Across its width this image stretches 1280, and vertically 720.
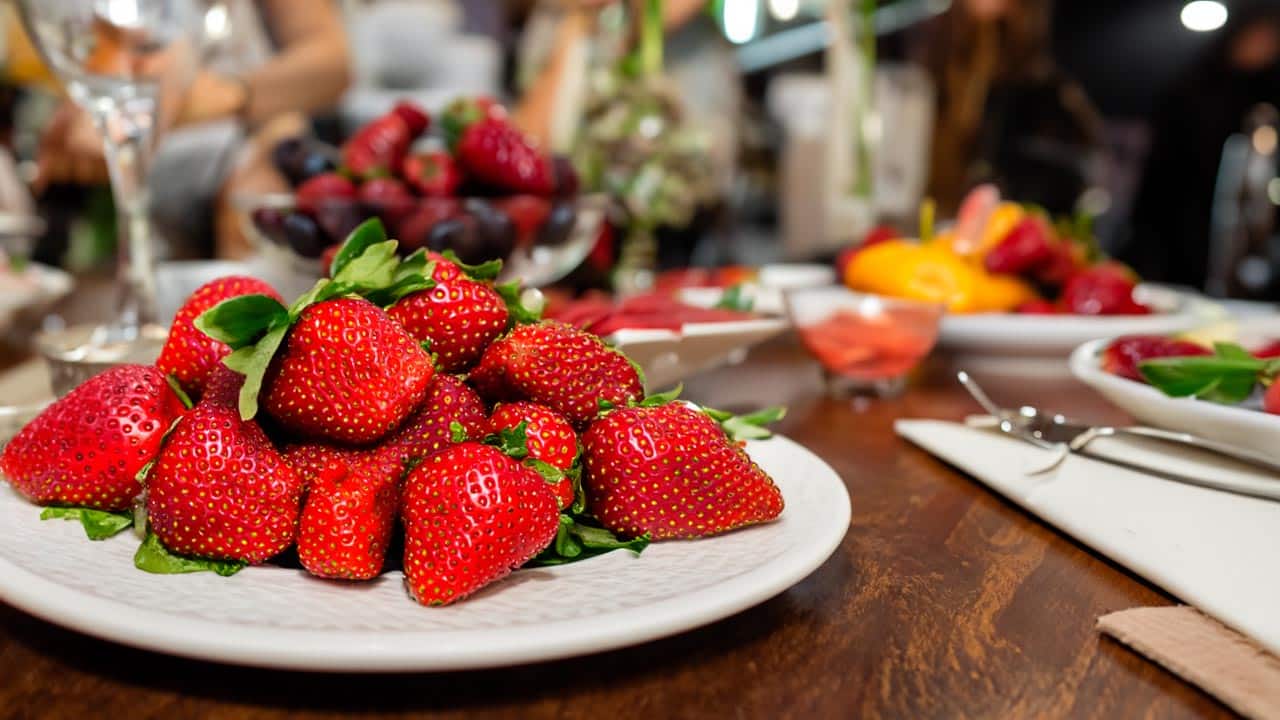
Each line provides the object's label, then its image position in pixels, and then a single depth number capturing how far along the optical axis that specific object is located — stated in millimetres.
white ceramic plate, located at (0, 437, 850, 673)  317
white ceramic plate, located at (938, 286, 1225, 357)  1067
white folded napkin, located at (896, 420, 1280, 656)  408
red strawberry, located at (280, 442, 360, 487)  427
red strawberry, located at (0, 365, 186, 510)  436
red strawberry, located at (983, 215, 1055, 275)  1227
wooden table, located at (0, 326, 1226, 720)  341
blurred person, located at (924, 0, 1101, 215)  3553
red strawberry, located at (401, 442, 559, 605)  368
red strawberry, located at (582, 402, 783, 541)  432
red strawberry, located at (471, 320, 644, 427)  464
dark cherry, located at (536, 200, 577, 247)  1009
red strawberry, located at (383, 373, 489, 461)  438
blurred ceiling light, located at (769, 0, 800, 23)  4160
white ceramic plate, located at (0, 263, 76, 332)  1248
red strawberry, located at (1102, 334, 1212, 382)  702
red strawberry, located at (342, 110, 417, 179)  980
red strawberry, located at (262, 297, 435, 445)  409
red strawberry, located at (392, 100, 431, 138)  1033
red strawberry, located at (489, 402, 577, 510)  434
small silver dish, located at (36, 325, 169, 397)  630
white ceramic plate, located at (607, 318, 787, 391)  697
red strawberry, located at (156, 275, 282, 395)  474
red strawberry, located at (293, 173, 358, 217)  918
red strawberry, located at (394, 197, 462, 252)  881
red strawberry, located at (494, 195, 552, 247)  948
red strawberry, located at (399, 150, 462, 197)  959
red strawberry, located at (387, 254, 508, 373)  474
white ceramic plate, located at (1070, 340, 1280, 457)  566
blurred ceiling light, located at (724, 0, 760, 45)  2875
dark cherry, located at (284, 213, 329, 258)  912
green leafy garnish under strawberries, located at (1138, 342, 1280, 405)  622
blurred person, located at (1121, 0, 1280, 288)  3488
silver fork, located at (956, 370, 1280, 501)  559
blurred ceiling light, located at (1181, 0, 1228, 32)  3674
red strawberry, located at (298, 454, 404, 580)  385
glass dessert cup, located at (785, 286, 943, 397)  905
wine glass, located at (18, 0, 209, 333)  876
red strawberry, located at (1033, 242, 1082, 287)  1254
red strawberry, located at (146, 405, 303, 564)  394
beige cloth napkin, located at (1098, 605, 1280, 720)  342
